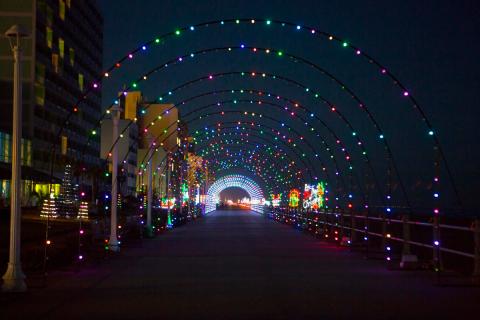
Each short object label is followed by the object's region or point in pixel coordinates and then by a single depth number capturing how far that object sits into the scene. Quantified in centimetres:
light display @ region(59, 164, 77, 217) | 5344
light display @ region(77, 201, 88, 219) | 4877
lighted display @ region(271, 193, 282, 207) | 7881
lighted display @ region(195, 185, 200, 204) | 8956
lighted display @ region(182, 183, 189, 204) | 7659
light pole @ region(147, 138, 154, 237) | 3309
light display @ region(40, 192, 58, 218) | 5033
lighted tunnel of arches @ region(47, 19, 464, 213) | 1959
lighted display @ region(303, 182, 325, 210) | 5888
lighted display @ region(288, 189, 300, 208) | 6159
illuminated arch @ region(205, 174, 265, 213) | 11341
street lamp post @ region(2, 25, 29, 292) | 1352
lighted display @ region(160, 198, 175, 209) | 7637
